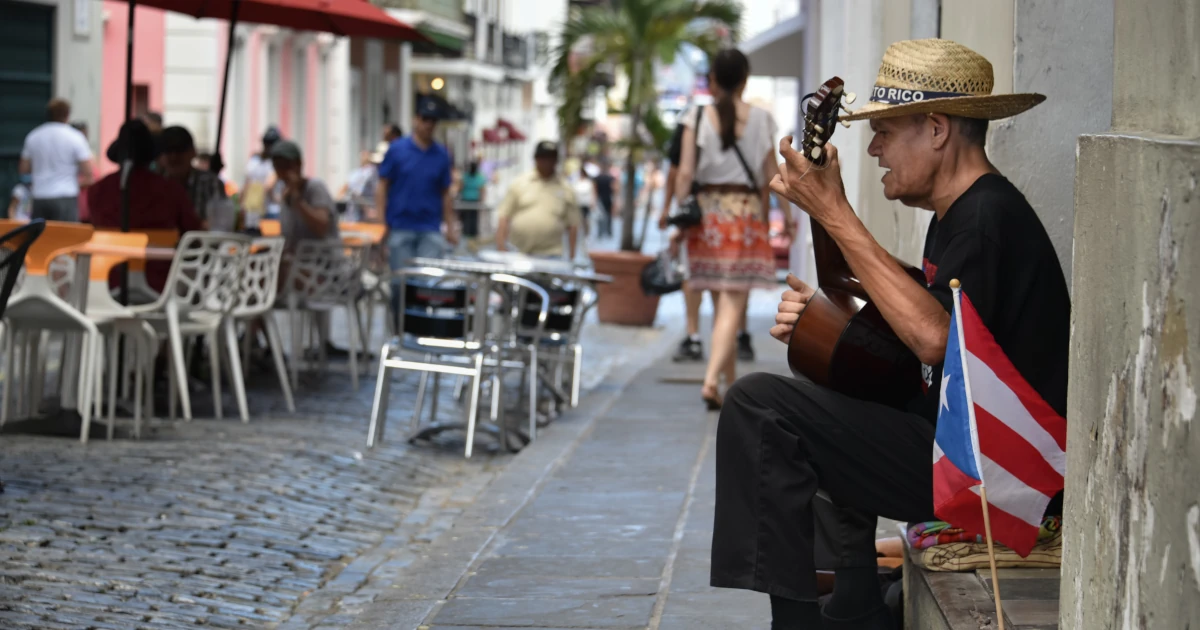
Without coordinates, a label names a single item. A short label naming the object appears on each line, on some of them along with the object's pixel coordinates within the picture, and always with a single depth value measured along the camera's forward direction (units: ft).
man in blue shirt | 39.68
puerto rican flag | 11.02
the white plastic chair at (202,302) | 28.40
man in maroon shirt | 31.42
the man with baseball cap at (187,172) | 34.86
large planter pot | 51.96
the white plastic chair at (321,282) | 34.63
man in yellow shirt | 41.98
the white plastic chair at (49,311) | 25.68
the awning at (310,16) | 36.70
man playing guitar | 11.87
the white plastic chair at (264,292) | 30.89
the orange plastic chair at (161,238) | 31.50
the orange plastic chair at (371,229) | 41.71
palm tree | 63.00
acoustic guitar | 12.45
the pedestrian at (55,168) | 51.85
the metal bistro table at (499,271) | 27.22
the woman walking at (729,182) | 30.94
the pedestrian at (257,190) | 71.20
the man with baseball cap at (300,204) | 36.70
